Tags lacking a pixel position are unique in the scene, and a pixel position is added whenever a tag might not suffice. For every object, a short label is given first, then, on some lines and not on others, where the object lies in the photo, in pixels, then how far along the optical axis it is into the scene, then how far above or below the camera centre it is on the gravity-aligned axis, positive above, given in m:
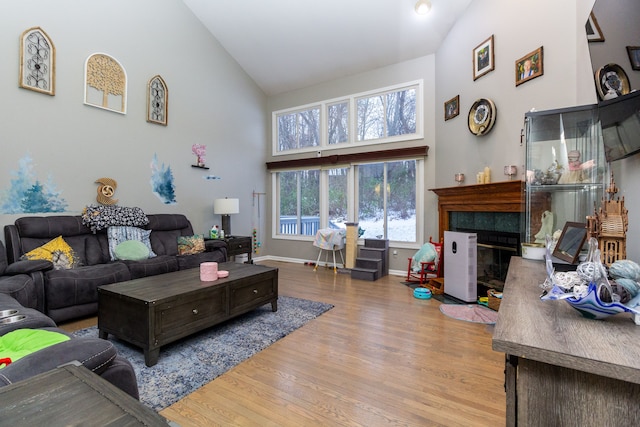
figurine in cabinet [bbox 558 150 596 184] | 2.15 +0.31
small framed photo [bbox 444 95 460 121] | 4.42 +1.57
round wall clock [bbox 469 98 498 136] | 3.73 +1.23
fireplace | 3.46 -0.08
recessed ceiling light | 3.86 +2.63
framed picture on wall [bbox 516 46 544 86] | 3.08 +1.54
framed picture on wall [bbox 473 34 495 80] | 3.75 +1.96
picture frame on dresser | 1.64 -0.17
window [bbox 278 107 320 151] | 6.41 +1.82
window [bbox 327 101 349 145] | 6.04 +1.82
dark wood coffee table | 2.24 -0.75
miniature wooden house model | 1.36 -0.08
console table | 0.67 -0.37
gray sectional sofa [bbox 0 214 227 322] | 2.88 -0.58
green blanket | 1.22 -0.55
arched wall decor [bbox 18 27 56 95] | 3.46 +1.78
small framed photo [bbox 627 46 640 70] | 1.35 +0.71
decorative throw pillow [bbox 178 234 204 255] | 4.59 -0.47
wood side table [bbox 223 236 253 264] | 5.21 -0.55
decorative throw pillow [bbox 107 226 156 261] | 3.90 -0.28
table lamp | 5.37 +0.14
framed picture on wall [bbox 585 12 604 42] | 1.76 +1.12
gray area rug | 1.94 -1.09
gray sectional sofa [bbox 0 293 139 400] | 0.97 -0.51
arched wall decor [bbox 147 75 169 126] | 4.66 +1.76
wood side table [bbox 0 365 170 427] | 0.63 -0.43
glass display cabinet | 2.11 +0.33
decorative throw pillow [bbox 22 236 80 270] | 3.22 -0.43
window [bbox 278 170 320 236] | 6.47 +0.26
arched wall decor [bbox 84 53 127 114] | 4.00 +1.78
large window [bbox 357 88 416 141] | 5.33 +1.80
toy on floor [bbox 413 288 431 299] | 3.90 -1.02
